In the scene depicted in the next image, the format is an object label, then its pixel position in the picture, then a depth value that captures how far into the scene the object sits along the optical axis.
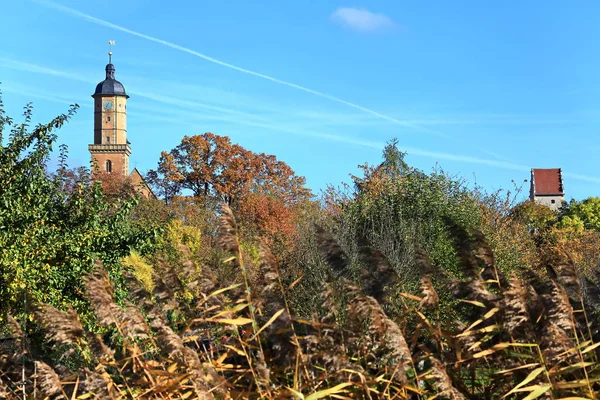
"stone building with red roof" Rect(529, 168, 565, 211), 120.00
